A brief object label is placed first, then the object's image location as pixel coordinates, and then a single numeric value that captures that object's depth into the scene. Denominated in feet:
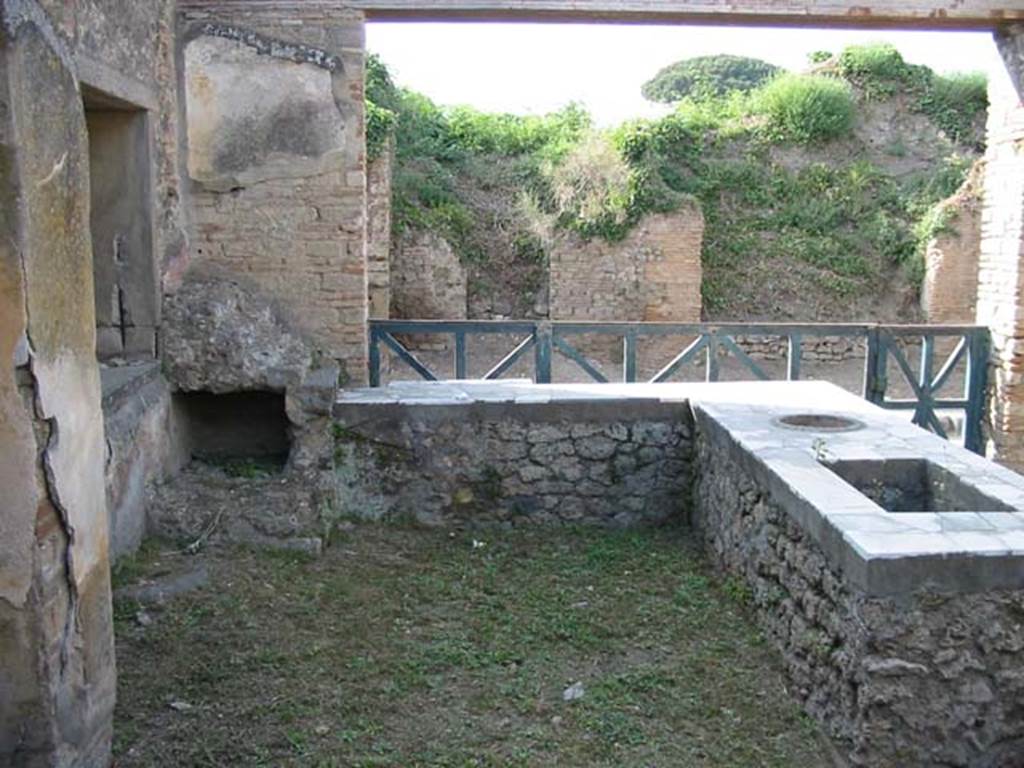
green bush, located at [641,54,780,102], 100.53
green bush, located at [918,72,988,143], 51.88
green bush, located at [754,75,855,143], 50.37
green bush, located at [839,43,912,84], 52.13
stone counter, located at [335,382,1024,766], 10.76
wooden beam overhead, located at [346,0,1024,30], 21.02
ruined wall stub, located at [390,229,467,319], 44.83
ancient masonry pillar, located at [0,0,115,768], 8.34
